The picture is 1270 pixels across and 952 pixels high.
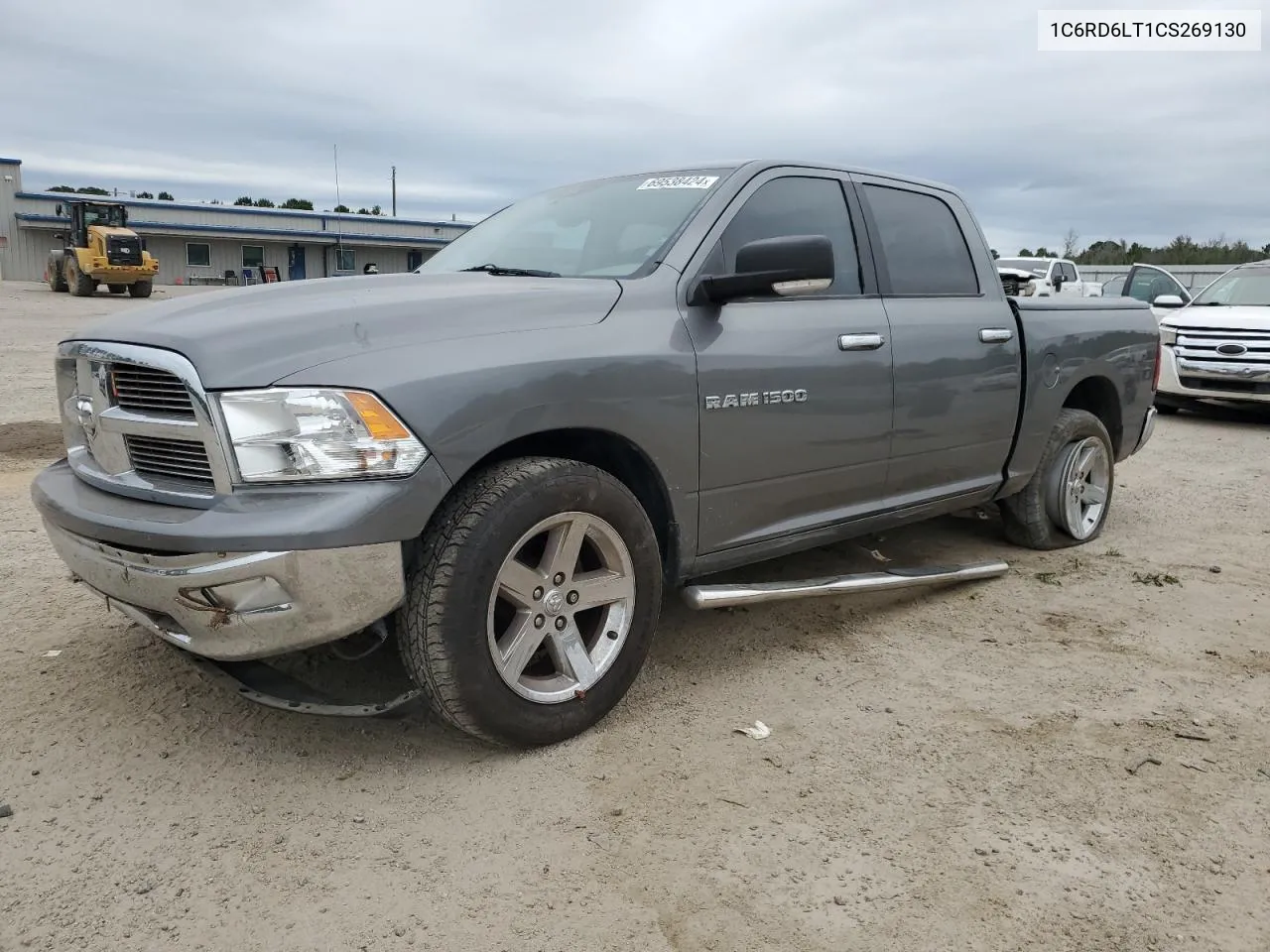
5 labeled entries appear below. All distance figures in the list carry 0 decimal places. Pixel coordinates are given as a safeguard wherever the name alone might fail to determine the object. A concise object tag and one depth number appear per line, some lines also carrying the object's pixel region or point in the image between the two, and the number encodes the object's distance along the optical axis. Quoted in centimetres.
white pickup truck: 1759
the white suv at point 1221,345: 1012
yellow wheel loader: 2802
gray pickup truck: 249
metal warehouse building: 4081
